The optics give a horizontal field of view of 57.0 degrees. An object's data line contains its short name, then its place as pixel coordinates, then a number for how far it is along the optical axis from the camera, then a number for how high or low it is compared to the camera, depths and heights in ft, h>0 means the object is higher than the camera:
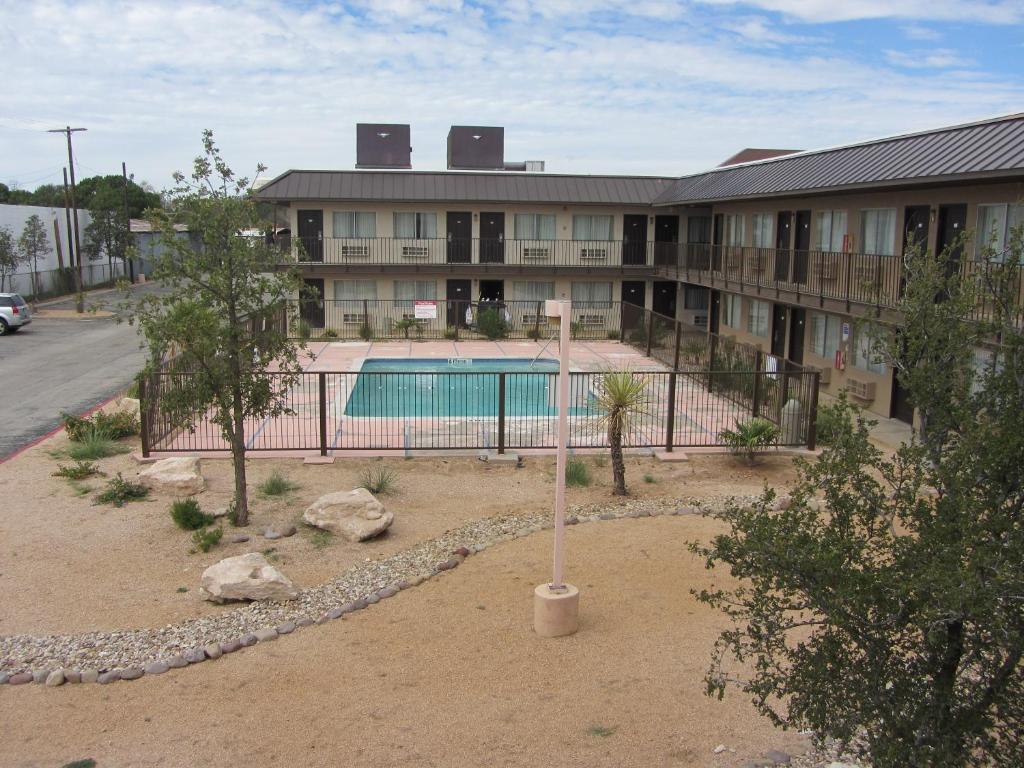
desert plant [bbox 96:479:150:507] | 44.73 -12.24
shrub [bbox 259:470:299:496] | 46.24 -12.24
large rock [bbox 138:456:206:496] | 46.24 -11.80
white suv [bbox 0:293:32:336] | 119.85 -10.13
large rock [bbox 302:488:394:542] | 39.86 -11.84
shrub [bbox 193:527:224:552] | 38.40 -12.29
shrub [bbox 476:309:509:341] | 114.93 -10.54
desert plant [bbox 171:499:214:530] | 40.52 -11.97
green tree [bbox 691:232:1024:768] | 15.46 -5.42
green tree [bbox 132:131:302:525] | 38.88 -2.95
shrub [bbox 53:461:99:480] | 48.93 -12.28
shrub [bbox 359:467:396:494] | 46.85 -12.26
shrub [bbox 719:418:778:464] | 52.65 -10.84
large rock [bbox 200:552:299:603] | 33.09 -12.09
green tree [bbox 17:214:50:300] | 159.94 -1.59
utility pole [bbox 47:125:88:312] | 166.50 +17.75
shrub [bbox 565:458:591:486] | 48.49 -12.04
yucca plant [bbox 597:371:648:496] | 47.06 -8.20
